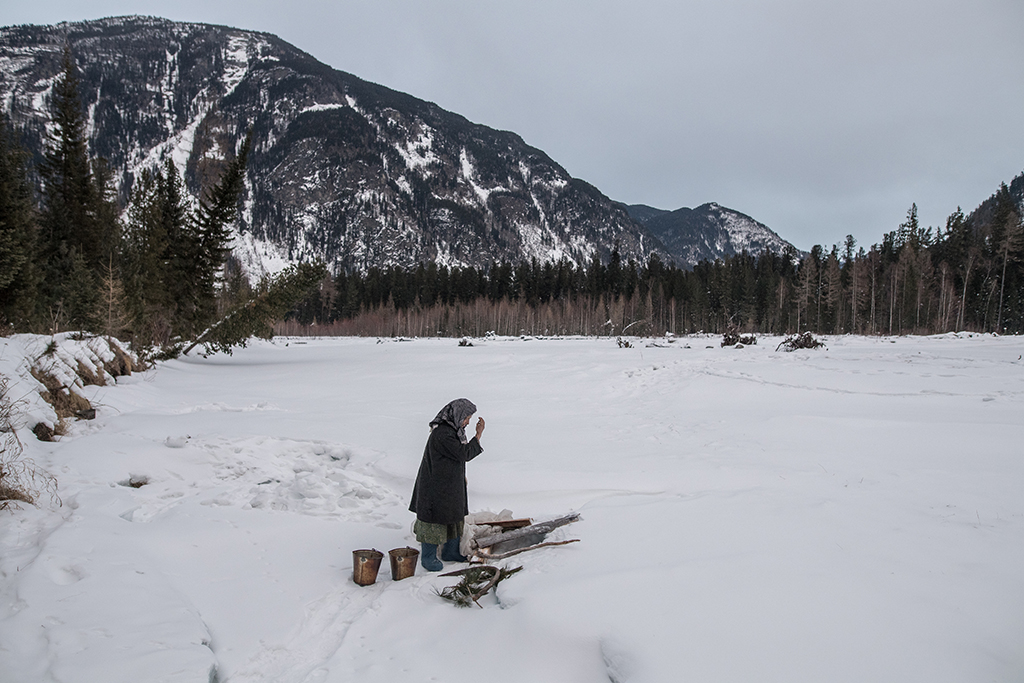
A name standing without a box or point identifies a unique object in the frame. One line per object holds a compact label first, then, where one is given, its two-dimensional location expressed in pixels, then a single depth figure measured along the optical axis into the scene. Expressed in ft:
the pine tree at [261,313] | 76.07
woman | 15.62
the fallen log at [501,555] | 14.85
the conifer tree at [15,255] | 48.16
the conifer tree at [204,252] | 74.84
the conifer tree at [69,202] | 69.15
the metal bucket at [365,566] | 14.57
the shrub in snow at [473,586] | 12.84
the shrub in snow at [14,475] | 14.61
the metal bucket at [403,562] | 14.92
